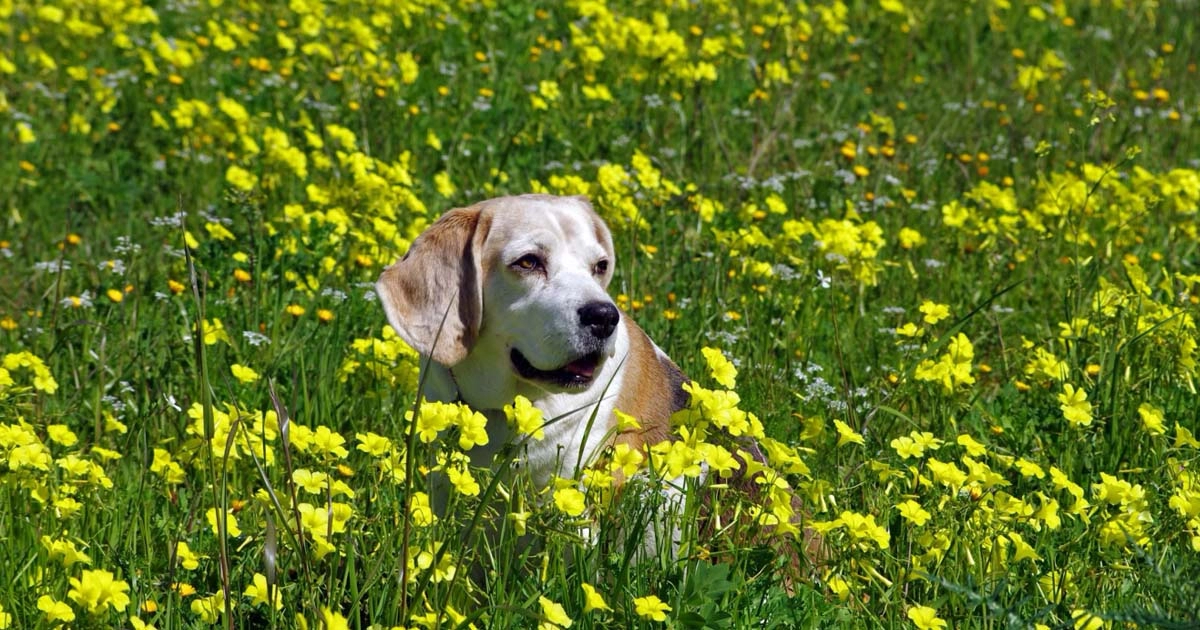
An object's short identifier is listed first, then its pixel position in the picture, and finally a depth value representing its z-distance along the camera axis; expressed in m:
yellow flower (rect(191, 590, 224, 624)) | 5.92
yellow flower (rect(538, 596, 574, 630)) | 5.37
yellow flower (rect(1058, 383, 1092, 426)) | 7.20
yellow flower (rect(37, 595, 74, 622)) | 5.35
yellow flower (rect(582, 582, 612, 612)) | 5.46
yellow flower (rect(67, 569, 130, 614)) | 5.41
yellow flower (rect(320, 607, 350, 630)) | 5.34
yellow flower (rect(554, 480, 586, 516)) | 5.86
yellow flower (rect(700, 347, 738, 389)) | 6.45
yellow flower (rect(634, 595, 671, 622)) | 5.62
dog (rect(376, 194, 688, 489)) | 7.90
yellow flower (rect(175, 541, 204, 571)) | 6.18
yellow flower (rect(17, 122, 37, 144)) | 13.45
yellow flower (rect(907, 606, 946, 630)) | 5.78
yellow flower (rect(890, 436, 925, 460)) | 6.67
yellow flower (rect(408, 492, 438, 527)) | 6.20
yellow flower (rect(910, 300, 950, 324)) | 8.37
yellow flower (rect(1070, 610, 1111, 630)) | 5.97
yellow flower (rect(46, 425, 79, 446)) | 7.17
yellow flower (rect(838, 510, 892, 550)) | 5.96
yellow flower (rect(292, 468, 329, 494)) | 6.06
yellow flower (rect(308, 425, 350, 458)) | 6.15
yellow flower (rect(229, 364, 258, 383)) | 7.71
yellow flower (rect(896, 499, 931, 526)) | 6.21
